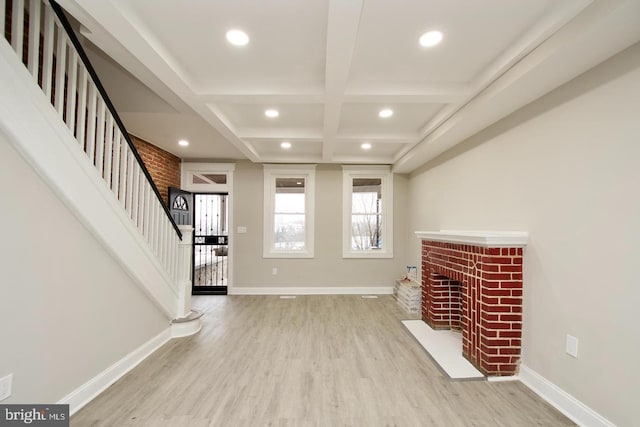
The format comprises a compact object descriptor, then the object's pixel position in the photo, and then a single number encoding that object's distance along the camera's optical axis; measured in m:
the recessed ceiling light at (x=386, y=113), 3.15
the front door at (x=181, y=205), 4.96
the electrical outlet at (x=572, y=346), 1.99
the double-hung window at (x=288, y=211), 5.50
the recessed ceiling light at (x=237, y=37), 1.90
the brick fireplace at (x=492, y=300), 2.47
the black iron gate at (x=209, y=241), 5.52
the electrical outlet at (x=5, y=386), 1.55
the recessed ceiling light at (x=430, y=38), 1.89
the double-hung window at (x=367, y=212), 5.56
